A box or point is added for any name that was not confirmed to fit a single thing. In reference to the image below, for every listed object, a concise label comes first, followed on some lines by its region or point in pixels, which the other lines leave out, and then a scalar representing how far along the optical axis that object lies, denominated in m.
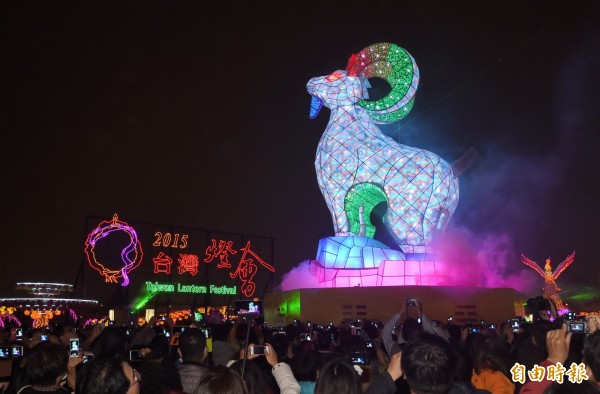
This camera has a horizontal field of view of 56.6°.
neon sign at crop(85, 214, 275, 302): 36.66
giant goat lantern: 27.89
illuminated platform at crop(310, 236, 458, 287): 27.28
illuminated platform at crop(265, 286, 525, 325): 25.94
